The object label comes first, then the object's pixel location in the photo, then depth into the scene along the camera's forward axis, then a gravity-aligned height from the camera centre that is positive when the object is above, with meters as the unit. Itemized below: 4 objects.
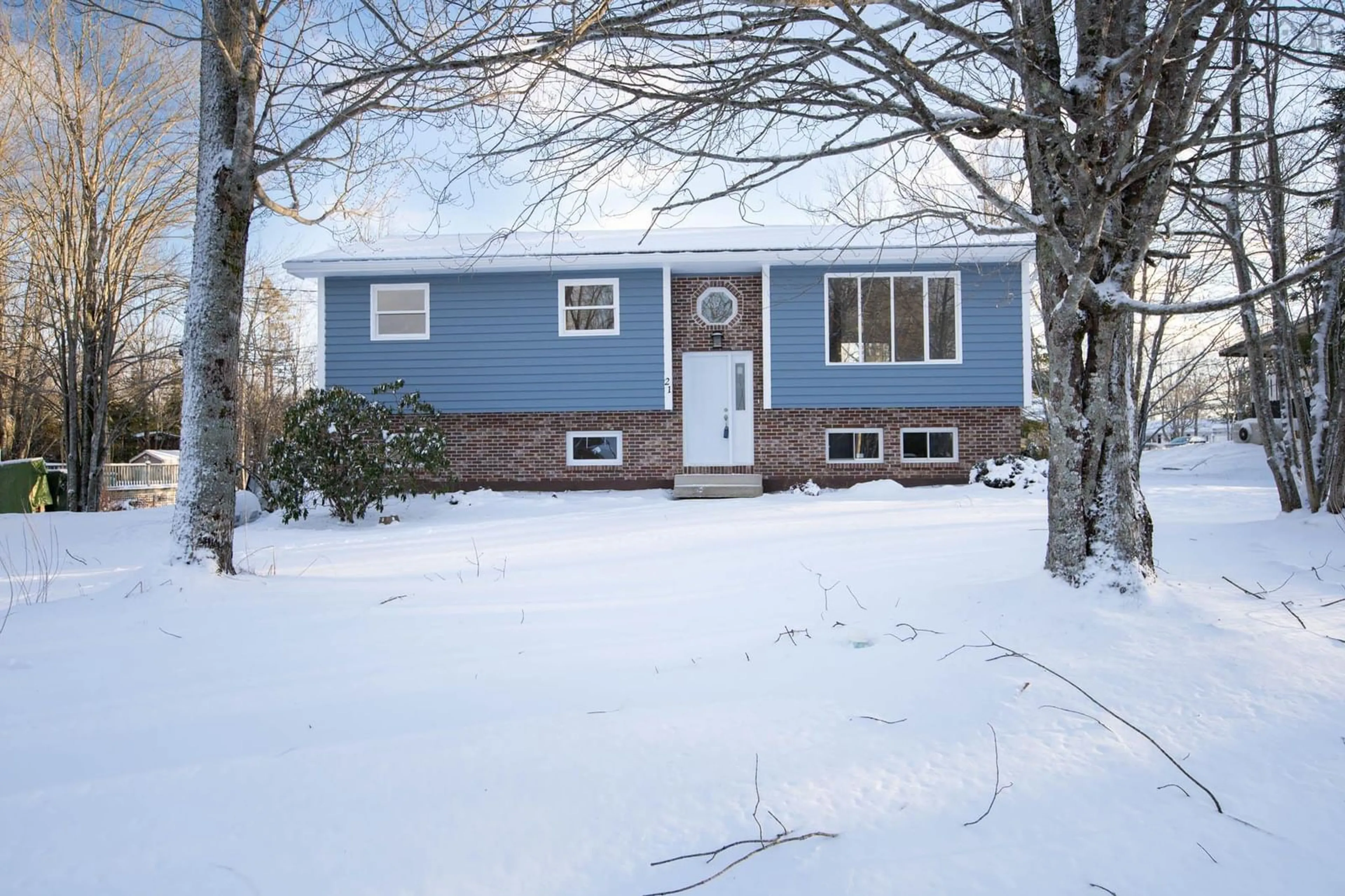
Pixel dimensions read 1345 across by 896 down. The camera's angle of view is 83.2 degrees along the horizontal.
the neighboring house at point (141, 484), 21.02 -0.99
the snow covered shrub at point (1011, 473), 10.95 -0.46
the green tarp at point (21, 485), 12.46 -0.54
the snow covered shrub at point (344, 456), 9.05 -0.09
